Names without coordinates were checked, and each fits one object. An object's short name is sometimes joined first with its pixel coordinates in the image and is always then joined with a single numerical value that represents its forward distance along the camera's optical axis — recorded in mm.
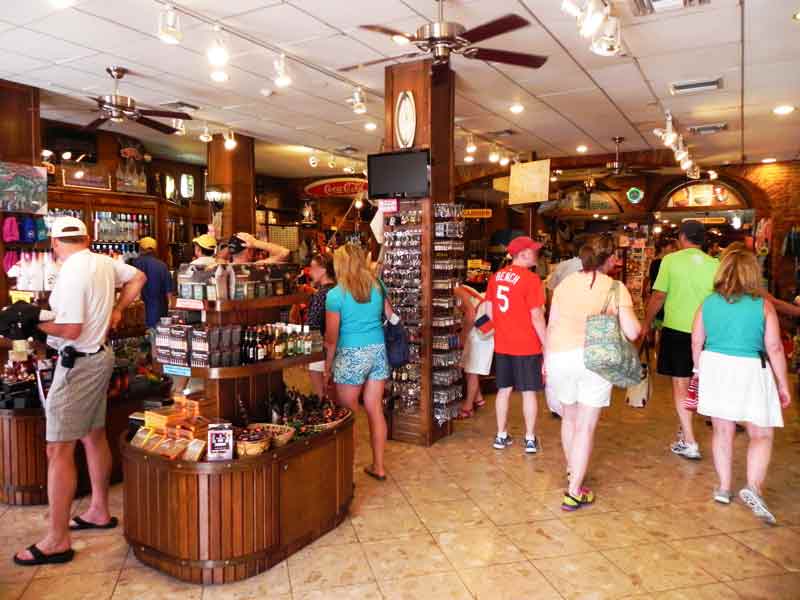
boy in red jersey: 4605
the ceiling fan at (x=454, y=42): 3758
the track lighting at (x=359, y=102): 5922
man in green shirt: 4641
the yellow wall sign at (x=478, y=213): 12938
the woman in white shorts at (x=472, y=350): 5973
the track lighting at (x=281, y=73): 5016
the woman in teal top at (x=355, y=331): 3920
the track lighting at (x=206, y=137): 7871
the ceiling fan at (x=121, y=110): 5914
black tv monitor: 5043
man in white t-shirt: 3133
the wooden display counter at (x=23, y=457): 3809
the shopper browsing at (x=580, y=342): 3674
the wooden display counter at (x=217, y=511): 2930
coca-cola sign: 10305
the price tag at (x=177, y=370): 3072
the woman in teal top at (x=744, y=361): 3588
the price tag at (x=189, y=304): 3111
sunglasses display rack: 5145
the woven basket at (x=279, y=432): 3150
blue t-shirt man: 6332
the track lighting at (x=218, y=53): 4469
